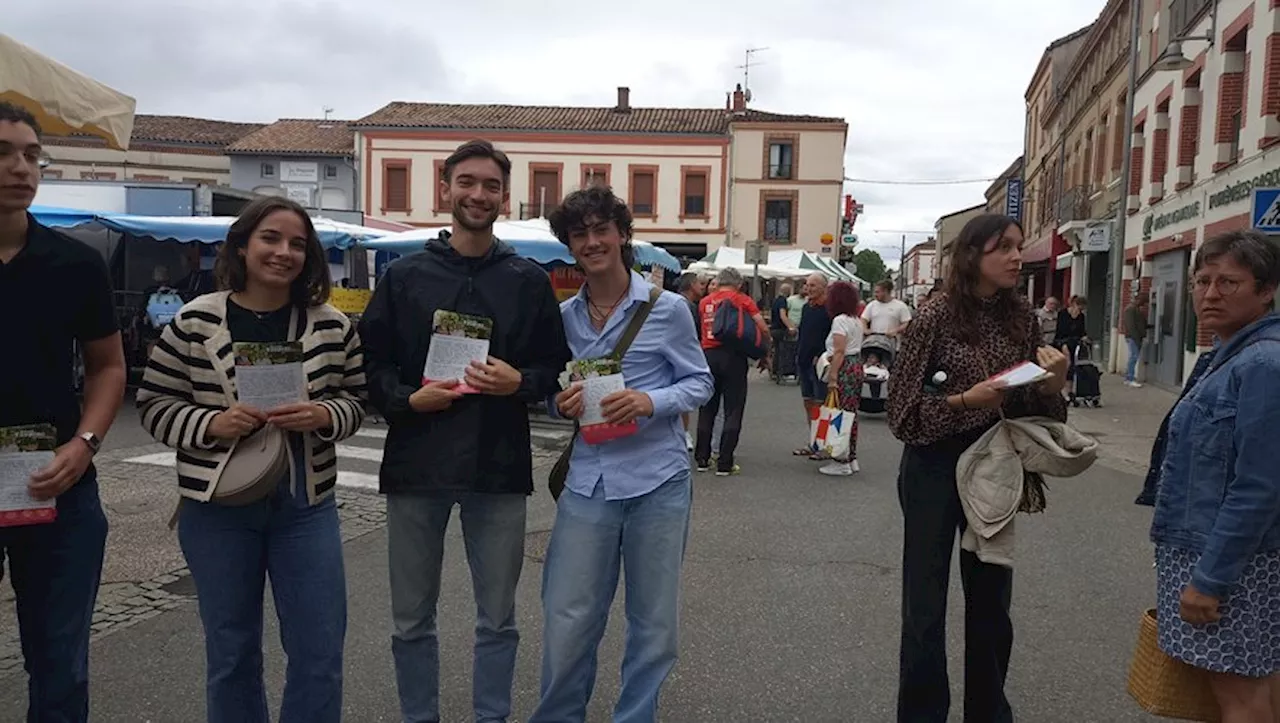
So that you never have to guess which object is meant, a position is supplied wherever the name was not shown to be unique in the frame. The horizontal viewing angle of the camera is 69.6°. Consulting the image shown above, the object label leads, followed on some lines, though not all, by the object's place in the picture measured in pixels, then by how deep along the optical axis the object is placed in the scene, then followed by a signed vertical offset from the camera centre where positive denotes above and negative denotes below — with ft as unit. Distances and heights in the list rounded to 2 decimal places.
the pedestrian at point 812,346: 32.45 -1.61
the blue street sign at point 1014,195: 136.77 +16.86
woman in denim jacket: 8.07 -1.67
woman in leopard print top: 10.31 -1.38
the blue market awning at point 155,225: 36.76 +2.21
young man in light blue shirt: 9.59 -2.23
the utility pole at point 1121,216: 65.26 +7.06
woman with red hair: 28.40 -1.68
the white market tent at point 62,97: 18.03 +3.77
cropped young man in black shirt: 8.03 -1.19
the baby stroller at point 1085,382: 48.96 -3.82
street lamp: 53.83 +15.46
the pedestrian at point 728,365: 27.32 -1.98
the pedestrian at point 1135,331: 58.49 -1.19
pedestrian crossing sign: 26.13 +3.03
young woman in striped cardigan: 8.86 -1.73
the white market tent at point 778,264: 70.74 +2.94
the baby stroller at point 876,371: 36.19 -2.81
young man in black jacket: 9.70 -1.36
